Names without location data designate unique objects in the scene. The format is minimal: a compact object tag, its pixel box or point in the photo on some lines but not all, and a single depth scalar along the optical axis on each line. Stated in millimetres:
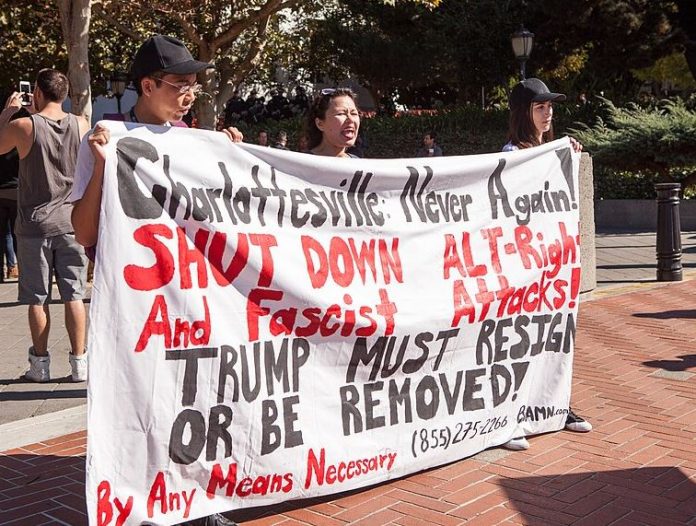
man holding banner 3422
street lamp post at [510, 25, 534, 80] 20359
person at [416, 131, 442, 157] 21902
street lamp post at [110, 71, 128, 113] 25297
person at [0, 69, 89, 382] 6012
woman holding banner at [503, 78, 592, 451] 4973
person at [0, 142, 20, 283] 10641
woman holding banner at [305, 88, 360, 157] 4523
